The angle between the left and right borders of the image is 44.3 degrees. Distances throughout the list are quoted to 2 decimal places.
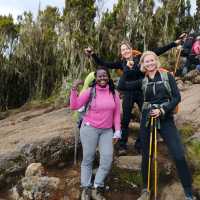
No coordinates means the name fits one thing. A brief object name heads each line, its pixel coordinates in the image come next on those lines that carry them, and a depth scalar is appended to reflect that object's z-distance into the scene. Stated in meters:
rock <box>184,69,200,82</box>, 8.14
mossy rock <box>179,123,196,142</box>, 5.05
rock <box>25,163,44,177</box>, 4.33
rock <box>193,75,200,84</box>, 7.97
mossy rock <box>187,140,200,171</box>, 4.39
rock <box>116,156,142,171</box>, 4.44
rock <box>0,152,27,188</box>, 4.46
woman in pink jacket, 3.85
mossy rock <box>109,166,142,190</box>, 4.26
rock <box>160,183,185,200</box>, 3.96
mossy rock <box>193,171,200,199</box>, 3.96
